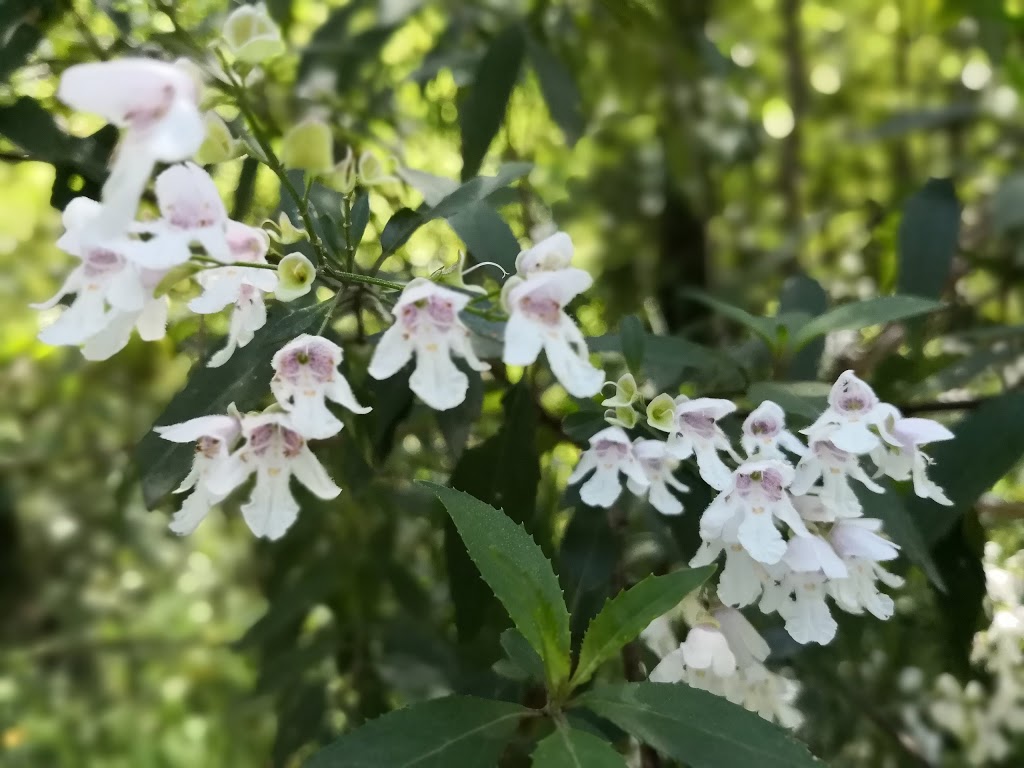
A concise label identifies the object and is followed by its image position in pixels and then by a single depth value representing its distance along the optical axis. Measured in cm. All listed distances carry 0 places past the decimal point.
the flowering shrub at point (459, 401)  11
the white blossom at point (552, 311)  12
